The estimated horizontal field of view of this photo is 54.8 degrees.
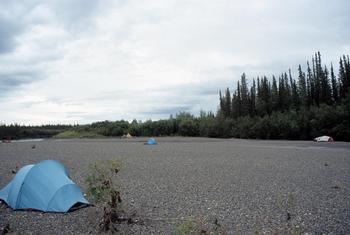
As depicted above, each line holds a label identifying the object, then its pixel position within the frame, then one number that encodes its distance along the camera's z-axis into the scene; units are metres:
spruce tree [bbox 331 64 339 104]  68.88
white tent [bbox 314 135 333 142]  44.42
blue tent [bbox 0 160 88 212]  7.65
